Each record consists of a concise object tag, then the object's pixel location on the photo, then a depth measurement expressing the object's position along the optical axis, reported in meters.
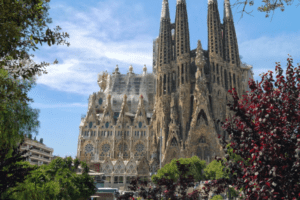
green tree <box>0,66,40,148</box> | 10.92
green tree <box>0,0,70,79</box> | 6.82
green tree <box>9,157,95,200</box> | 11.22
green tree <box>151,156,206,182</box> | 40.36
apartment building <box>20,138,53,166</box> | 75.59
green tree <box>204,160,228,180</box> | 42.17
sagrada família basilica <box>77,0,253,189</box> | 58.56
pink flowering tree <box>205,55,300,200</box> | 6.50
